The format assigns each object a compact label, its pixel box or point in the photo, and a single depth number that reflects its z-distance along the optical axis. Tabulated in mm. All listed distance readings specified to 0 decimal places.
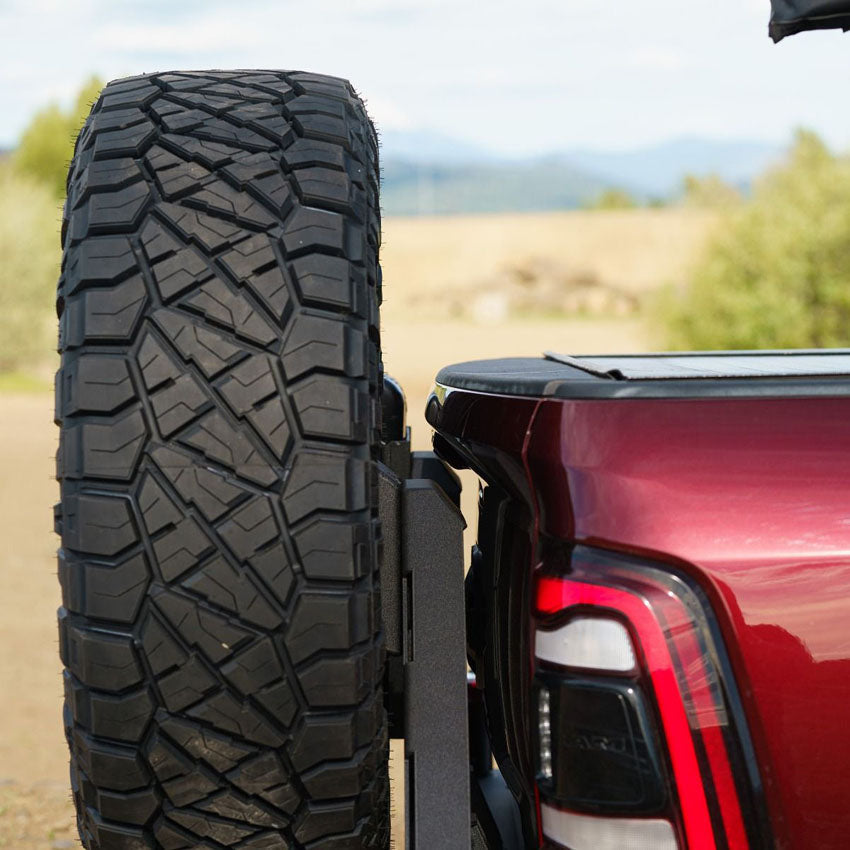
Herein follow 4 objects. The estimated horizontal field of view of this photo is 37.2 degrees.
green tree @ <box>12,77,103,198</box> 46312
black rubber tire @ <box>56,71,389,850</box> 2047
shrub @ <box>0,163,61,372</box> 25812
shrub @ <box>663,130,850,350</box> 18875
